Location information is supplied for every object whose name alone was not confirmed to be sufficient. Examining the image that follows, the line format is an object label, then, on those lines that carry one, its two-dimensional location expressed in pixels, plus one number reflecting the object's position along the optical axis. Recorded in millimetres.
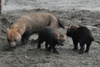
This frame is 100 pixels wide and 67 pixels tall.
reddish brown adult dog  16187
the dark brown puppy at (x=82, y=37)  15492
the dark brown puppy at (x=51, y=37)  14916
